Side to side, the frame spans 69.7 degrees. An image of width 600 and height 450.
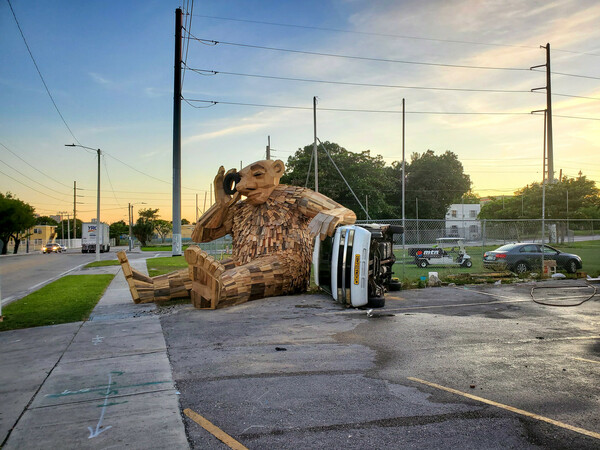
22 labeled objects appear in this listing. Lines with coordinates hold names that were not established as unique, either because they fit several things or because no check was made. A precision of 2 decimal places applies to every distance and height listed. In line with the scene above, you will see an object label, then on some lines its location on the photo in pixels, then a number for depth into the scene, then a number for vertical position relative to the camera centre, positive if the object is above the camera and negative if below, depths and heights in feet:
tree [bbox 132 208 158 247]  238.27 +2.07
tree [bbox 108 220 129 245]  308.97 +2.86
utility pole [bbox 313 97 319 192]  76.48 +21.54
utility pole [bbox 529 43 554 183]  106.01 +29.25
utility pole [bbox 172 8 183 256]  54.39 +11.85
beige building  231.50 -0.54
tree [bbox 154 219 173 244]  276.41 +3.32
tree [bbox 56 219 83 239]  341.00 +1.94
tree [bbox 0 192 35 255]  160.45 +5.22
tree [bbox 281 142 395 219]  128.77 +17.81
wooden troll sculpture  26.76 -0.07
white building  267.66 +15.06
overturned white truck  26.25 -2.00
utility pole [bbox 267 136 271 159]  93.15 +18.98
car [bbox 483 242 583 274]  49.16 -2.71
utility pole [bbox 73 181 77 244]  229.86 +20.46
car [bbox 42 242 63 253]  159.02 -5.92
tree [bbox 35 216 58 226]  326.65 +9.21
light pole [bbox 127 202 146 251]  216.31 +9.52
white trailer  142.72 -1.51
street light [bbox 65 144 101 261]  95.66 +5.32
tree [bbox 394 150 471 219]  183.11 +20.69
